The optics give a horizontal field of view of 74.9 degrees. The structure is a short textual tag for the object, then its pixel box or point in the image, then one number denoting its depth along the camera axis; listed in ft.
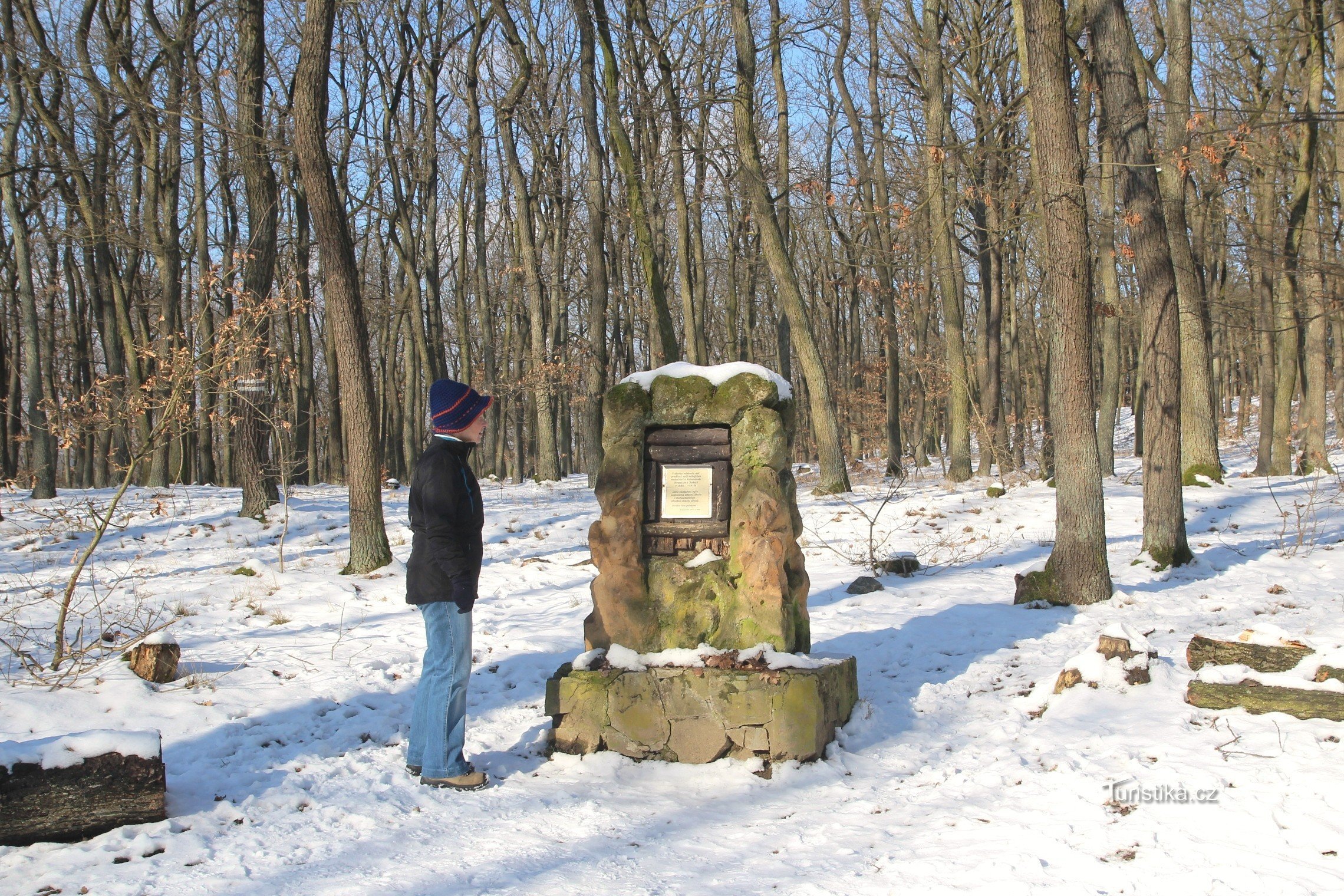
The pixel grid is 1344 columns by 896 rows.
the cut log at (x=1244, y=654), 16.46
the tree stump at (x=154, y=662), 18.49
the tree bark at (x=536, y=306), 61.67
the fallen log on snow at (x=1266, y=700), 15.03
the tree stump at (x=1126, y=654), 17.99
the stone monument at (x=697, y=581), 17.19
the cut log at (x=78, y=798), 12.30
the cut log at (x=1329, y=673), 15.39
